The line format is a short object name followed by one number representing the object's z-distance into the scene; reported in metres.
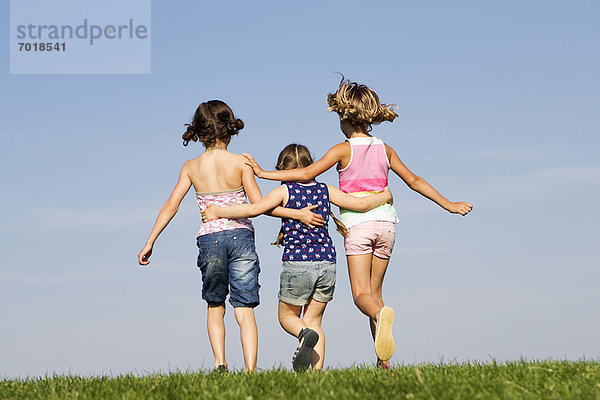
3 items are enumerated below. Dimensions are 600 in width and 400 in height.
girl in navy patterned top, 7.74
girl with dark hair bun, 7.76
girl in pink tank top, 7.89
